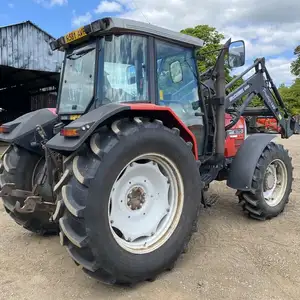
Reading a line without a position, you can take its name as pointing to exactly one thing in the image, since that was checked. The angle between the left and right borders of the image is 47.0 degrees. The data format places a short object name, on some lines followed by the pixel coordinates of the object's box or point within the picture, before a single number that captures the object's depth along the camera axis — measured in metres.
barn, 12.91
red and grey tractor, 2.61
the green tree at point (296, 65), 48.06
